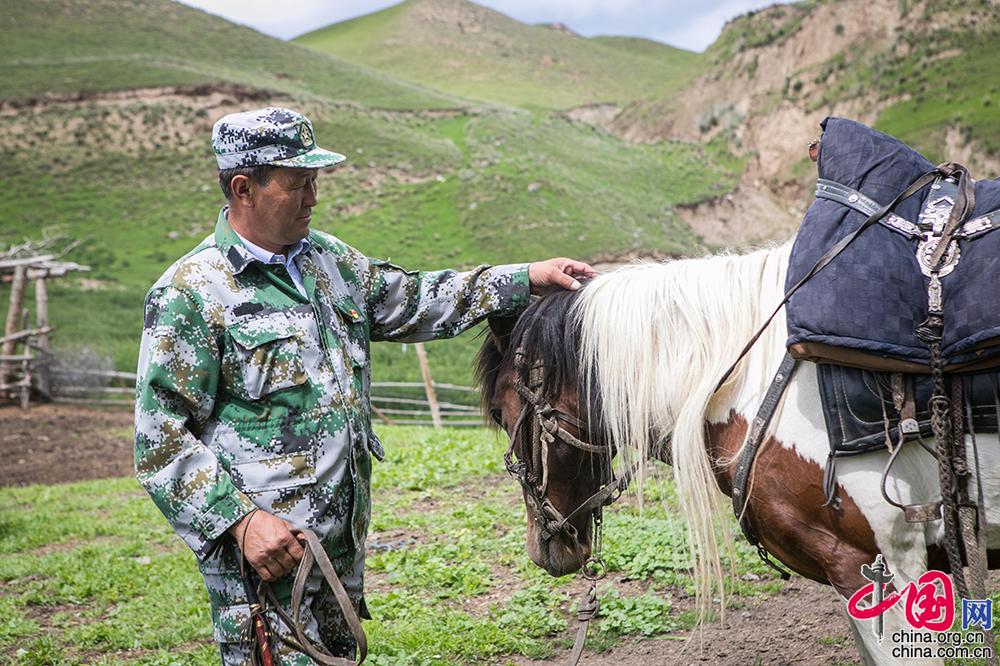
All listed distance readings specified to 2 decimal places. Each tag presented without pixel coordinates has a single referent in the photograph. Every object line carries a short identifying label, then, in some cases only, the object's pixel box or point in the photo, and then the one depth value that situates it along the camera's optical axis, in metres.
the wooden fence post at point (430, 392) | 12.78
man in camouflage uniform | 2.20
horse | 2.18
